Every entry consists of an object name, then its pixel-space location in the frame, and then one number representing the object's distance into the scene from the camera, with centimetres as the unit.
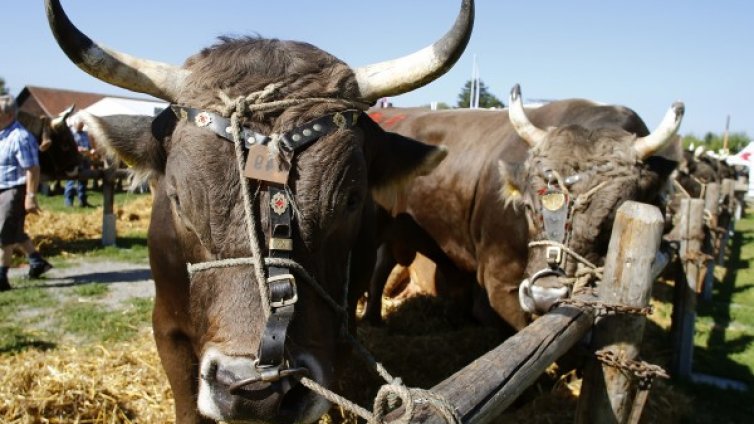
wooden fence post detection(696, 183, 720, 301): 813
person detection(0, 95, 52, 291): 662
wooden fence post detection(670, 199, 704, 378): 511
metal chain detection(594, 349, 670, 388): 231
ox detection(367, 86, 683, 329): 351
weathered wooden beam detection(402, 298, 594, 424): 158
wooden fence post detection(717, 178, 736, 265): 1059
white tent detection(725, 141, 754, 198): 2669
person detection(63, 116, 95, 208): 1382
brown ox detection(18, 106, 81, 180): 1032
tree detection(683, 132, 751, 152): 5278
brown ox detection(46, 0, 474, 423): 177
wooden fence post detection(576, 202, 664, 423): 240
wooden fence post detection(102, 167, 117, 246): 906
